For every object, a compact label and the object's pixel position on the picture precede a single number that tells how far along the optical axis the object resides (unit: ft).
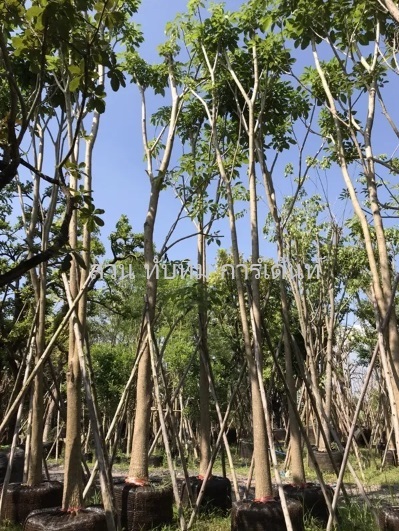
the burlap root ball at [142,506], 12.99
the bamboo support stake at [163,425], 12.21
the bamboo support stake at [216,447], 12.46
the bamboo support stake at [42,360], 10.76
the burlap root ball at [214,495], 15.16
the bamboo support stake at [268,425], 10.03
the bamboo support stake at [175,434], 13.71
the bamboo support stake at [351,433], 10.66
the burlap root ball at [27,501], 13.46
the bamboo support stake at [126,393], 12.99
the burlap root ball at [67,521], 10.14
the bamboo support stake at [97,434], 9.62
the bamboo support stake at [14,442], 12.96
